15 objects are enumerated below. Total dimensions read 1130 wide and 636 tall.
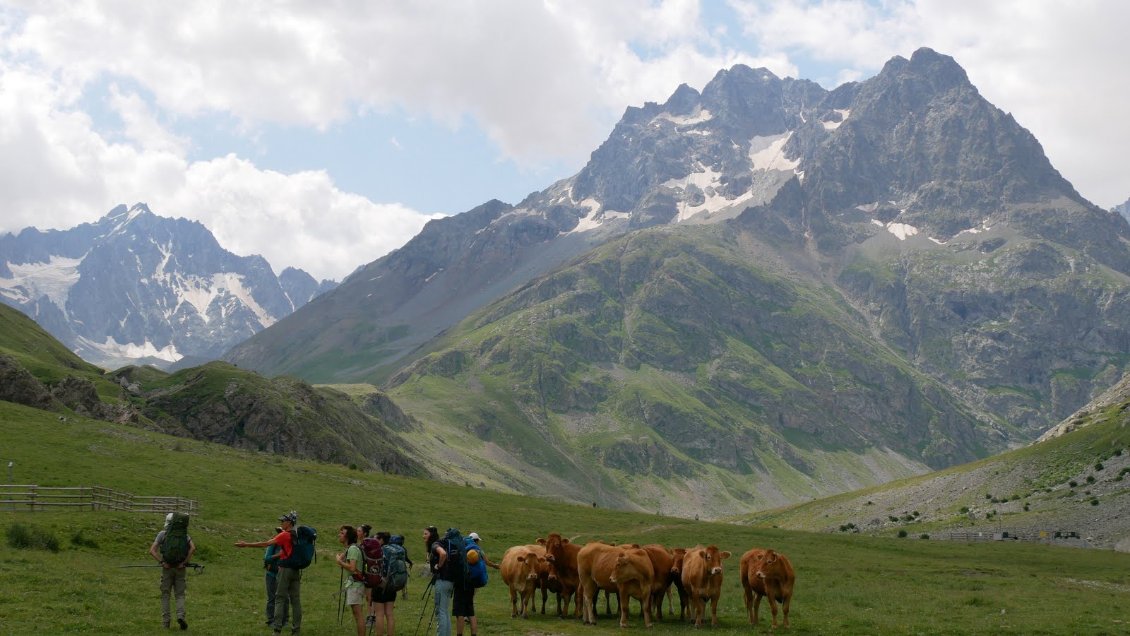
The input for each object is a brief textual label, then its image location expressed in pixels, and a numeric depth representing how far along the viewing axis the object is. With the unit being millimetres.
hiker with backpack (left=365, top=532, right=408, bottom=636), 30906
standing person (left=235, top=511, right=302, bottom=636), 31219
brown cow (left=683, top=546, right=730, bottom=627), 36562
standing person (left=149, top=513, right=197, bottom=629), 31047
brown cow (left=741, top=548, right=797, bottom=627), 36688
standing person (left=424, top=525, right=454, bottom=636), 30469
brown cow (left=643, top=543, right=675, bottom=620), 38594
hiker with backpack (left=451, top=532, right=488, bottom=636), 31062
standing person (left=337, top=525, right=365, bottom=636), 30719
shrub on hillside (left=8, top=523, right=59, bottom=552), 44656
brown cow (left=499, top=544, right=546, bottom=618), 39000
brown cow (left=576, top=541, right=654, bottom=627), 35781
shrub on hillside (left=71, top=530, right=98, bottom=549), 47956
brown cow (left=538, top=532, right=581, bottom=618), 39906
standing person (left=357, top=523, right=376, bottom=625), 31531
